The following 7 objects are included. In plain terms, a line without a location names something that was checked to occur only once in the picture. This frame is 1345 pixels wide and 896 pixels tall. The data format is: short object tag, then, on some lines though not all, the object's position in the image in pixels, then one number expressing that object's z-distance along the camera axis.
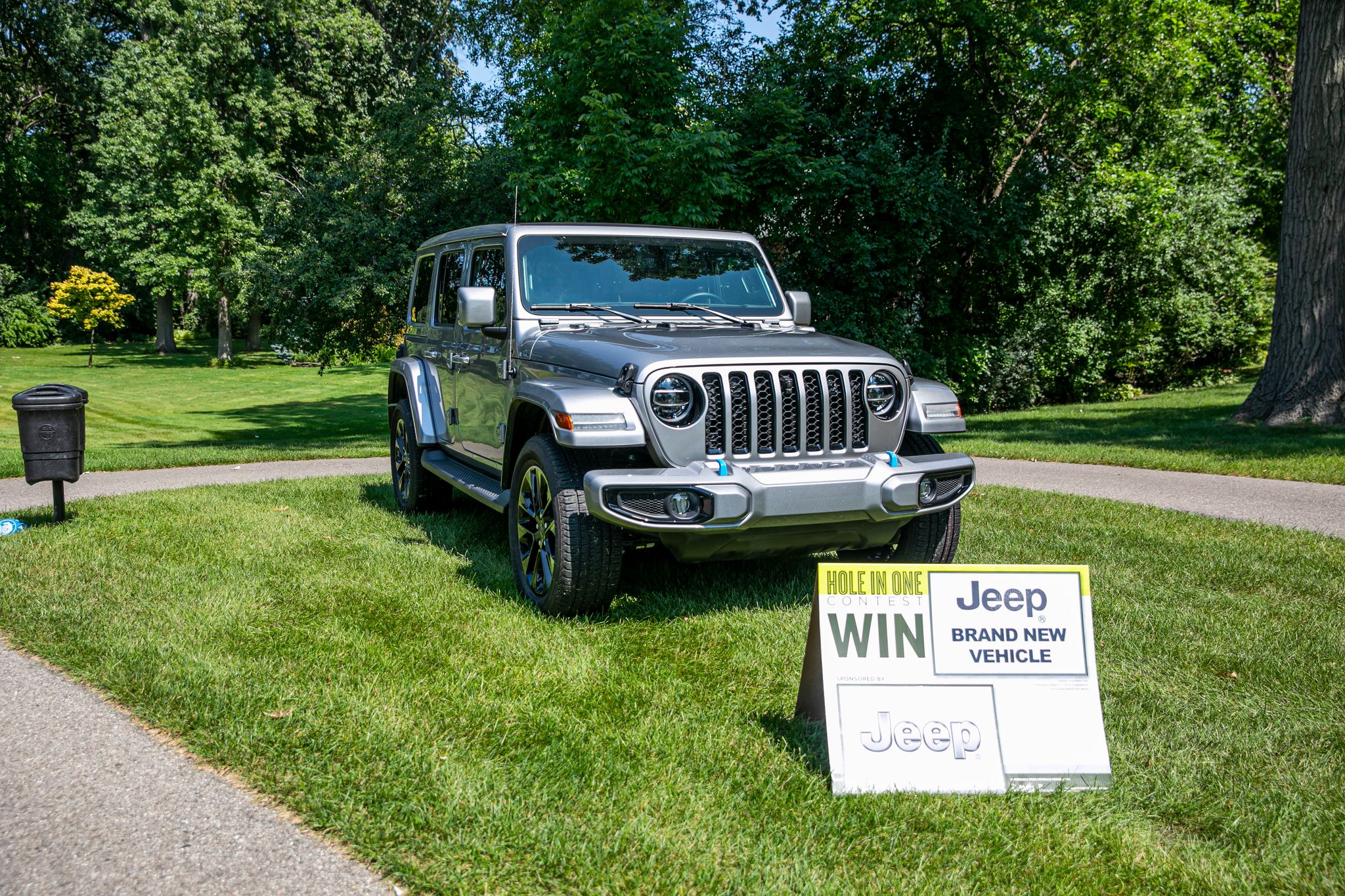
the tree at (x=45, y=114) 41.09
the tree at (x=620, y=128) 10.88
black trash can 6.88
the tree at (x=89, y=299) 38.53
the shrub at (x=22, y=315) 43.50
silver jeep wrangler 4.48
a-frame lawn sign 3.21
